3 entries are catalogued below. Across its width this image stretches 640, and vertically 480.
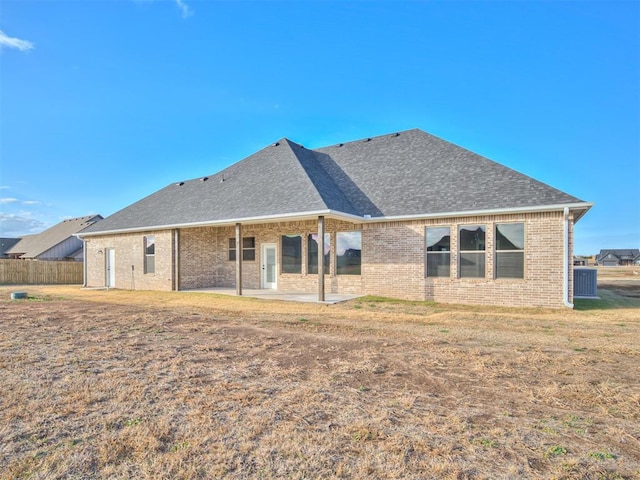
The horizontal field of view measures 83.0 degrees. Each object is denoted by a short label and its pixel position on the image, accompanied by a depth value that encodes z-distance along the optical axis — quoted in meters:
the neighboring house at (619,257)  90.06
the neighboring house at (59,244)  38.62
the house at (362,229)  11.73
